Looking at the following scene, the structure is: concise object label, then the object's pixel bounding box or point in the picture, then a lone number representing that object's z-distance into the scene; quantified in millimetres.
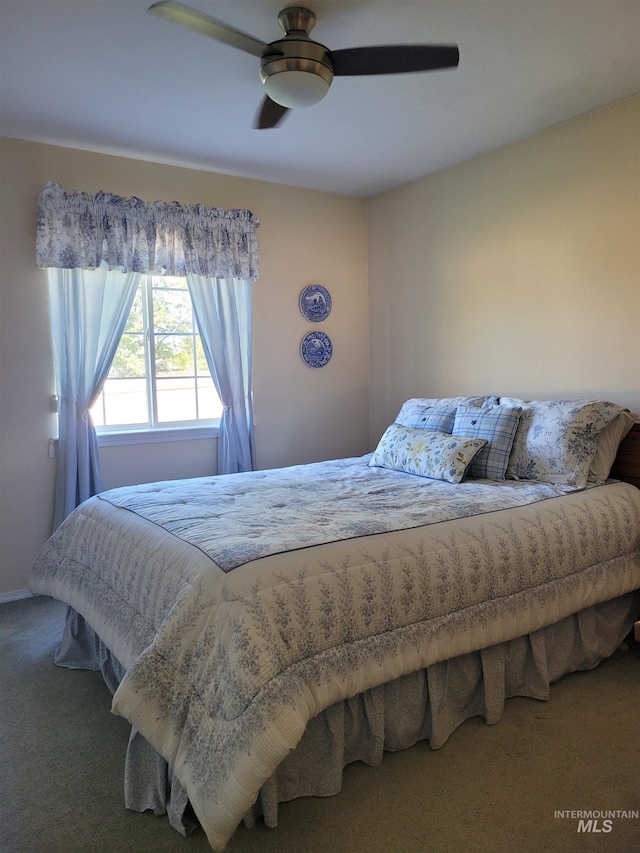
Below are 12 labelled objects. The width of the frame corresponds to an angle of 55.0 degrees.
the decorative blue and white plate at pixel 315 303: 4582
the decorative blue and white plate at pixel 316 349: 4617
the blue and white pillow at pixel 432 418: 3467
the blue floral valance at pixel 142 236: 3561
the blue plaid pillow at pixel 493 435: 3074
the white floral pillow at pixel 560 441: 2908
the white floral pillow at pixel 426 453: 3057
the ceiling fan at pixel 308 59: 2143
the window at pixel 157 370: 3977
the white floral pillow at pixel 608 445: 2957
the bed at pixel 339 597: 1713
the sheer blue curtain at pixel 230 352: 4113
